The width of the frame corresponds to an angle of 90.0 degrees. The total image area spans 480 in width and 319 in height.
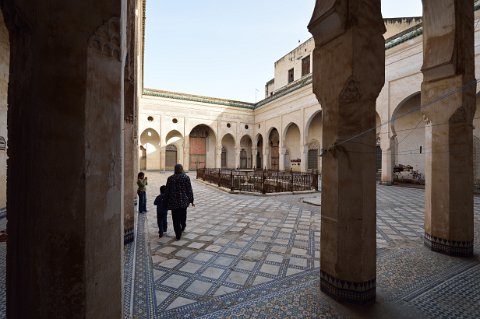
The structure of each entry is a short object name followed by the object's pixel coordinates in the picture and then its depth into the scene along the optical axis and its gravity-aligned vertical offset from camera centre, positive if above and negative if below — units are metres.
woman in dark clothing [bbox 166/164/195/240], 3.84 -0.56
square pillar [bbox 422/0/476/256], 3.05 +0.57
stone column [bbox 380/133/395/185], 11.96 +0.14
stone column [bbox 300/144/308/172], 17.36 +0.38
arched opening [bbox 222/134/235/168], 26.17 +1.07
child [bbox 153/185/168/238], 3.94 -0.82
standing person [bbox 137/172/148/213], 5.46 -0.75
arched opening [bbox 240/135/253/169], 26.28 +0.93
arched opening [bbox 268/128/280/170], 23.87 +1.43
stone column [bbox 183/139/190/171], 21.73 +0.65
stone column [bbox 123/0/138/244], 3.50 +0.21
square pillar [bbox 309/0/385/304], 2.08 +0.17
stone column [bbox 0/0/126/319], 1.04 +0.00
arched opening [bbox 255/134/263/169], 25.95 +0.90
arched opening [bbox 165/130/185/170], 22.83 +1.34
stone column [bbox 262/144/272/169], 21.83 +0.58
